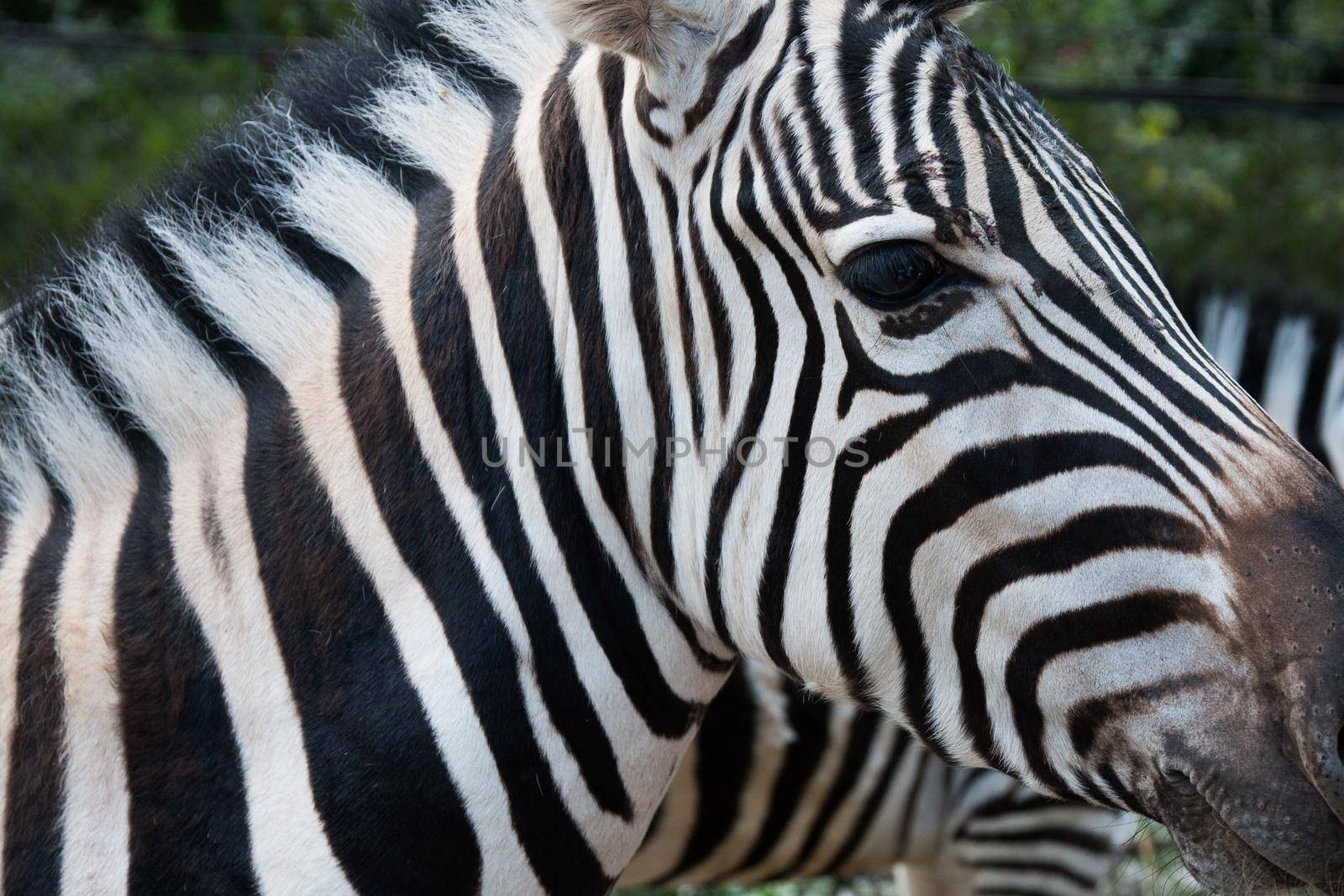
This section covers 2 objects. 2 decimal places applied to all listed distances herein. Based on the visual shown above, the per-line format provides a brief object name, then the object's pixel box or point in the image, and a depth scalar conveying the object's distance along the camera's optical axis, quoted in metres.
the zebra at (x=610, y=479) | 1.70
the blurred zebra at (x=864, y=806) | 3.90
